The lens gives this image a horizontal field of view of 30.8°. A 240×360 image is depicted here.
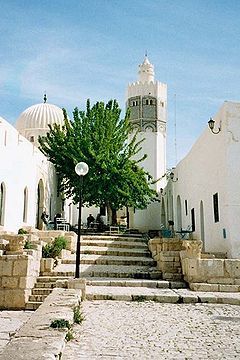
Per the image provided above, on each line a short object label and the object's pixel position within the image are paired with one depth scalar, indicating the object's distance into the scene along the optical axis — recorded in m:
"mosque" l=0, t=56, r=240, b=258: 14.60
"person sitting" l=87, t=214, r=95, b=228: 29.04
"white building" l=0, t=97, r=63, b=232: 16.72
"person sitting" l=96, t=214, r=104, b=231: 25.06
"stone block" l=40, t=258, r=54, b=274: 11.82
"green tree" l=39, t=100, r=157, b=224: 23.12
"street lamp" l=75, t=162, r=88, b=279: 10.80
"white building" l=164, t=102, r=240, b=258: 14.25
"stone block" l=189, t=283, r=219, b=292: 10.55
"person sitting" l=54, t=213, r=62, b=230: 21.70
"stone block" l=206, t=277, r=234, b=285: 10.83
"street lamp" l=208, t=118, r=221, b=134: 14.90
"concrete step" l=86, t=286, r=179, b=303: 9.22
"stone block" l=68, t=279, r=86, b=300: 9.27
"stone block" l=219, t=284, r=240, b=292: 10.54
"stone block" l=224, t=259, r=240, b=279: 10.87
